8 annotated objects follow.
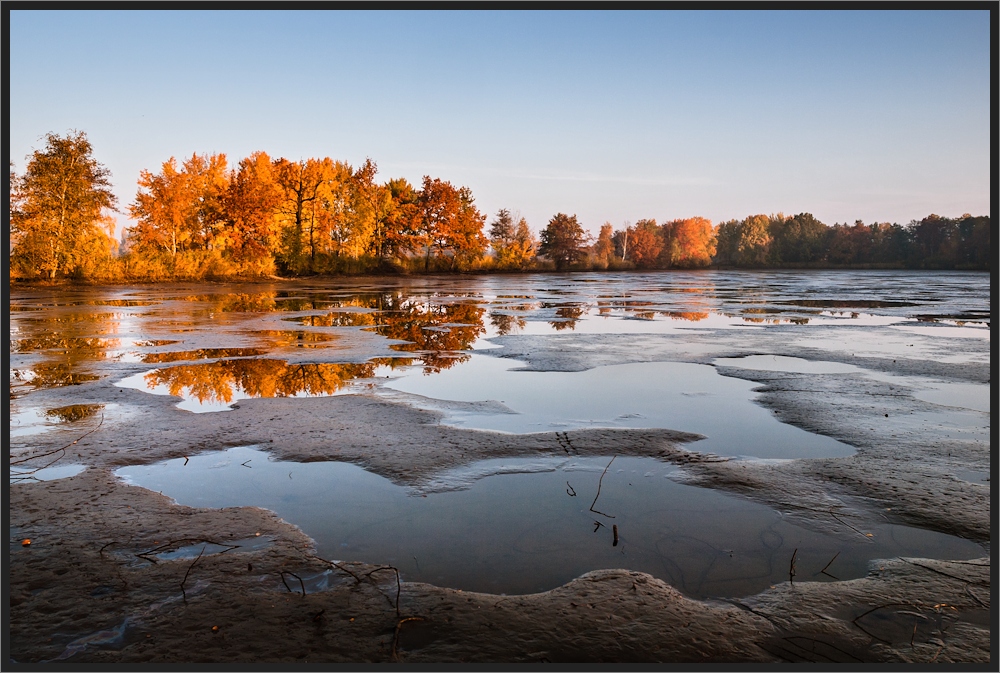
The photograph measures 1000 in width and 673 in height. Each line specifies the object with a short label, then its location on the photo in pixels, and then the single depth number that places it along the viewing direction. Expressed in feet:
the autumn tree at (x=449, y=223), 203.72
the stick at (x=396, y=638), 9.05
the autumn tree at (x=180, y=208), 136.46
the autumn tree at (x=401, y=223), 195.62
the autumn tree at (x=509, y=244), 241.76
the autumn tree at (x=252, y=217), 148.15
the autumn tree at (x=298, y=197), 161.90
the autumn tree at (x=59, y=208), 108.06
